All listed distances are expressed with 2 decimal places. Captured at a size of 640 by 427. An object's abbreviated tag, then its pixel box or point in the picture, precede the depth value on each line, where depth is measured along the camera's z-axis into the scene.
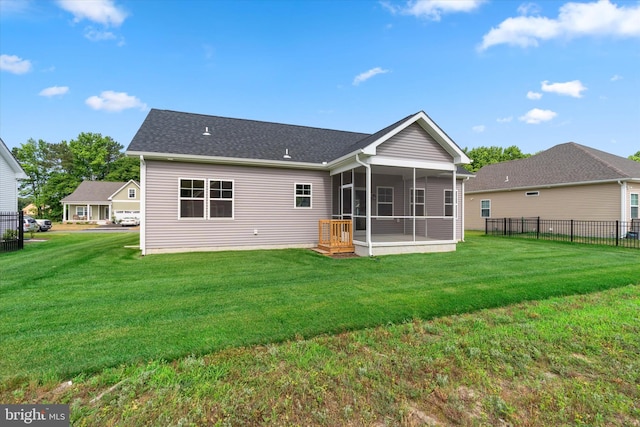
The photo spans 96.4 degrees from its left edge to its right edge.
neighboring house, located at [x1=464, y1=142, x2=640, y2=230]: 14.50
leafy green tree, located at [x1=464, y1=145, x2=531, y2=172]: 39.16
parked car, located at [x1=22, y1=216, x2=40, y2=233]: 20.14
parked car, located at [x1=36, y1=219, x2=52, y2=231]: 22.65
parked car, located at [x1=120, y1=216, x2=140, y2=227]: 31.52
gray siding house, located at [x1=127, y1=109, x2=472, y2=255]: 9.27
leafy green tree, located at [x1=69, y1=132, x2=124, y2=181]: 45.91
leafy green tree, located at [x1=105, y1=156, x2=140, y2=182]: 46.66
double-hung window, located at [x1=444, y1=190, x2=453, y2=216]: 13.41
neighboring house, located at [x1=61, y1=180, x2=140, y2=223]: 35.53
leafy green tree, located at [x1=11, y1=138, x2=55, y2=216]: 45.56
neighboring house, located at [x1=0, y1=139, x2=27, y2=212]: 14.25
